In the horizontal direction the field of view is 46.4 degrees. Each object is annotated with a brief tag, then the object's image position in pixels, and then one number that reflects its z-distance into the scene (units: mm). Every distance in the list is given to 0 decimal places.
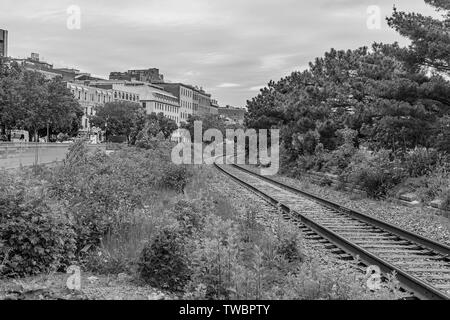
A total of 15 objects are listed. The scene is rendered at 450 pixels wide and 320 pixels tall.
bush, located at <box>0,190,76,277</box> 6617
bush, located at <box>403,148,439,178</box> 20156
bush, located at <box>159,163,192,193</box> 19297
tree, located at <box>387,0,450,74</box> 18094
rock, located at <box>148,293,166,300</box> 6199
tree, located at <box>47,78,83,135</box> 53312
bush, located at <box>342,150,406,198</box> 19453
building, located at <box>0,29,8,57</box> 96438
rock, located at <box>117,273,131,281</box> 6963
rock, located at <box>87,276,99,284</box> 6775
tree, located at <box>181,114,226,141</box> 100812
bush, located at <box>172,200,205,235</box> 8897
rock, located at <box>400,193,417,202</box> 17261
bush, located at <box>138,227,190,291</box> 6820
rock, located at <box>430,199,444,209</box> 15094
